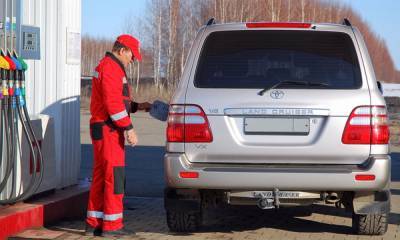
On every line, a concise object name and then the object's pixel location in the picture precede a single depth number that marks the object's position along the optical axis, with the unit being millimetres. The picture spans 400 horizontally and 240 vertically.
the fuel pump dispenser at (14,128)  10778
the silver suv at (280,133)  10188
